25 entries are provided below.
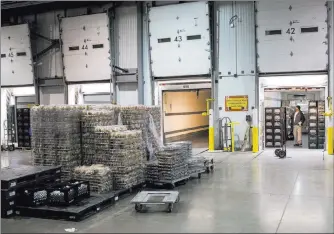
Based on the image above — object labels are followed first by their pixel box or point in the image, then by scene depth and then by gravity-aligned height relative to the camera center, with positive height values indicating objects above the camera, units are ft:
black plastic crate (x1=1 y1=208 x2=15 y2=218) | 19.07 -5.09
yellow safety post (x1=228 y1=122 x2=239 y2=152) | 43.11 -2.50
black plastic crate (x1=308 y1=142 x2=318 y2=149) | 44.42 -4.34
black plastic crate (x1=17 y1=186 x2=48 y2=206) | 19.44 -4.39
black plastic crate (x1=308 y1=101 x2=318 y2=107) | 45.13 +0.65
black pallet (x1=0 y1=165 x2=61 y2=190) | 19.27 -3.41
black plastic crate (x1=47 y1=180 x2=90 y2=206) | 18.99 -4.19
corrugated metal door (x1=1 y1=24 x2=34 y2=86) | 51.52 +8.15
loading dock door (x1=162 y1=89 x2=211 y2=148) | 56.39 -0.93
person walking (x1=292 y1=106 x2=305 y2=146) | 47.67 -1.74
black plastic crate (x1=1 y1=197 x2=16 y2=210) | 19.06 -4.62
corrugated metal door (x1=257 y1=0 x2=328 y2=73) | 39.50 +8.01
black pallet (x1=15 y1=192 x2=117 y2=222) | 18.20 -4.93
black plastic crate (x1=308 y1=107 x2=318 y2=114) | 44.92 -0.10
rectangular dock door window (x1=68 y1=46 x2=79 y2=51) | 49.52 +8.70
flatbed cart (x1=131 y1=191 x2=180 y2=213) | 19.24 -4.64
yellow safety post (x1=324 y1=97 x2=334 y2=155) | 39.06 -2.44
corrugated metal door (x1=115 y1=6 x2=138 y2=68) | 47.62 +9.75
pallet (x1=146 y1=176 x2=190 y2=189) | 24.94 -4.89
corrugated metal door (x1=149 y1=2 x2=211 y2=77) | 43.39 +8.58
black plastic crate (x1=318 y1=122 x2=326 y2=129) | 44.41 -1.91
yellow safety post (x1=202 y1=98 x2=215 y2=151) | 44.19 -2.66
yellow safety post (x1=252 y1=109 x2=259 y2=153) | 41.96 -2.94
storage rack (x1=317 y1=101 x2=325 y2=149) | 44.32 -2.49
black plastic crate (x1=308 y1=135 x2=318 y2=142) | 44.34 -3.44
